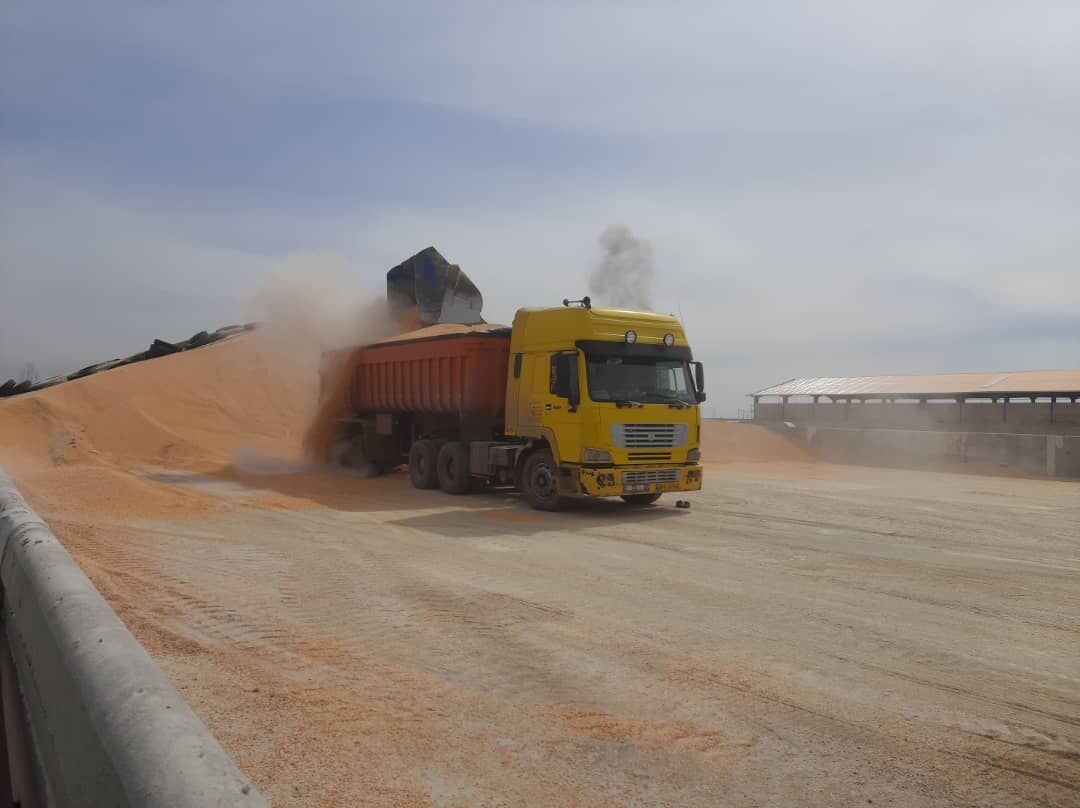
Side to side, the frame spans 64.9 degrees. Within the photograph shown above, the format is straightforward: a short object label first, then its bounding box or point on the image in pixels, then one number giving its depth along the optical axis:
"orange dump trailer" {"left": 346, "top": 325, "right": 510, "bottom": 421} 15.78
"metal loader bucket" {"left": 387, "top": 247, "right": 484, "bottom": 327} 22.83
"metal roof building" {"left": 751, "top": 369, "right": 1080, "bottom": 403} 29.70
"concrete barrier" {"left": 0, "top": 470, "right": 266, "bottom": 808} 2.08
